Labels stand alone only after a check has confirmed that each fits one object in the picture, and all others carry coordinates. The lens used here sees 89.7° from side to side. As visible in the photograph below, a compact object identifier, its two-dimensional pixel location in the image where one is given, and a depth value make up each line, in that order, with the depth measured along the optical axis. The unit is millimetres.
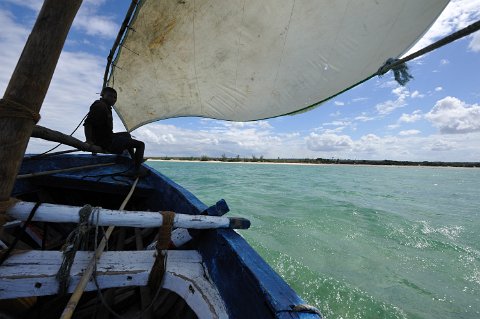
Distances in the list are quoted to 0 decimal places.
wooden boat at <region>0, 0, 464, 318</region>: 1521
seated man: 4605
